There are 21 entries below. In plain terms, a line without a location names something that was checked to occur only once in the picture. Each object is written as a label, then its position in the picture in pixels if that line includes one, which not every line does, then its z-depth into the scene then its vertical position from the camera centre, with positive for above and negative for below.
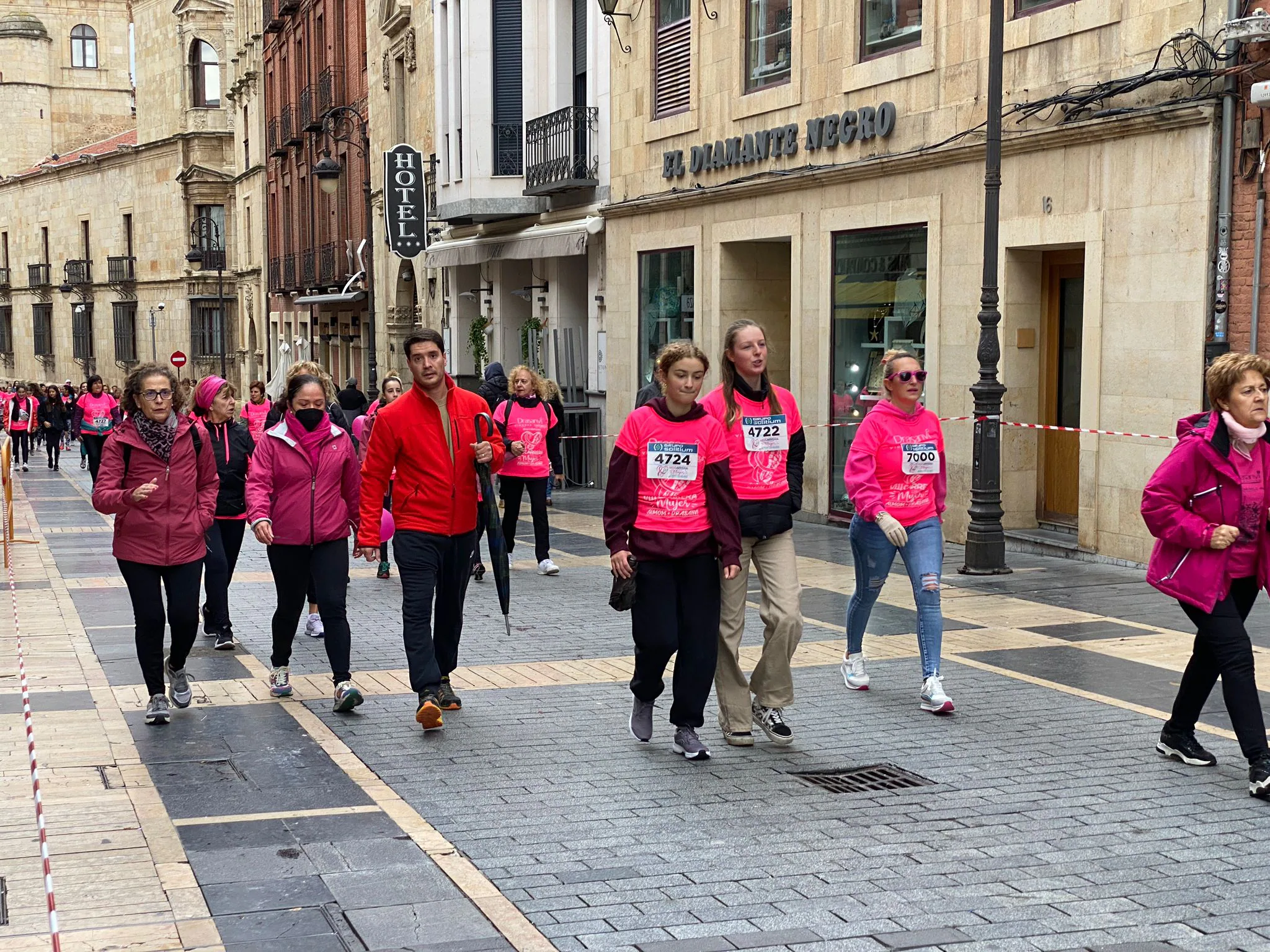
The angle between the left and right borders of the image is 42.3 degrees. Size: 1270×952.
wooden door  14.92 -0.56
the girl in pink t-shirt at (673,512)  7.06 -0.81
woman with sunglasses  8.22 -0.80
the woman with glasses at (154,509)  8.09 -0.90
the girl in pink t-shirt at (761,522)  7.43 -0.90
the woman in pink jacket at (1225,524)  6.61 -0.82
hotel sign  31.91 +2.40
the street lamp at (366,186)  26.62 +2.38
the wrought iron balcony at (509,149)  27.11 +2.89
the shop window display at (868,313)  16.67 +0.10
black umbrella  7.94 -0.89
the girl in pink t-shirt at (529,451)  14.17 -1.10
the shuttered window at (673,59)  21.05 +3.44
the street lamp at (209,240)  60.38 +3.15
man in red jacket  7.80 -0.76
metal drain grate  6.75 -1.90
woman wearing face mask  8.41 -0.94
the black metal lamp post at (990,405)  13.02 -0.67
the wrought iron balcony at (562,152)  24.00 +2.59
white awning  24.09 +1.30
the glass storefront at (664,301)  21.59 +0.31
